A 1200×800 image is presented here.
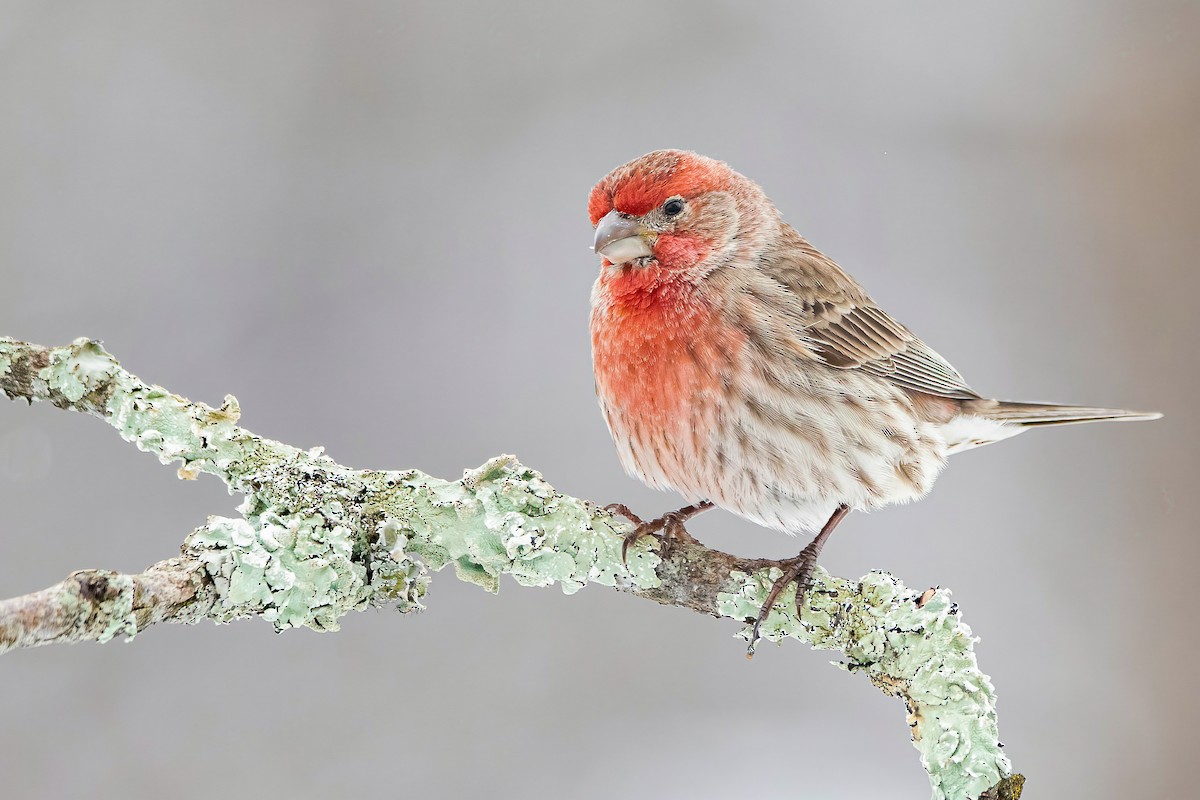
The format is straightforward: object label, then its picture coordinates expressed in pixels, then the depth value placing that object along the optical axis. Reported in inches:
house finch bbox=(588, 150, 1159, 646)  163.0
